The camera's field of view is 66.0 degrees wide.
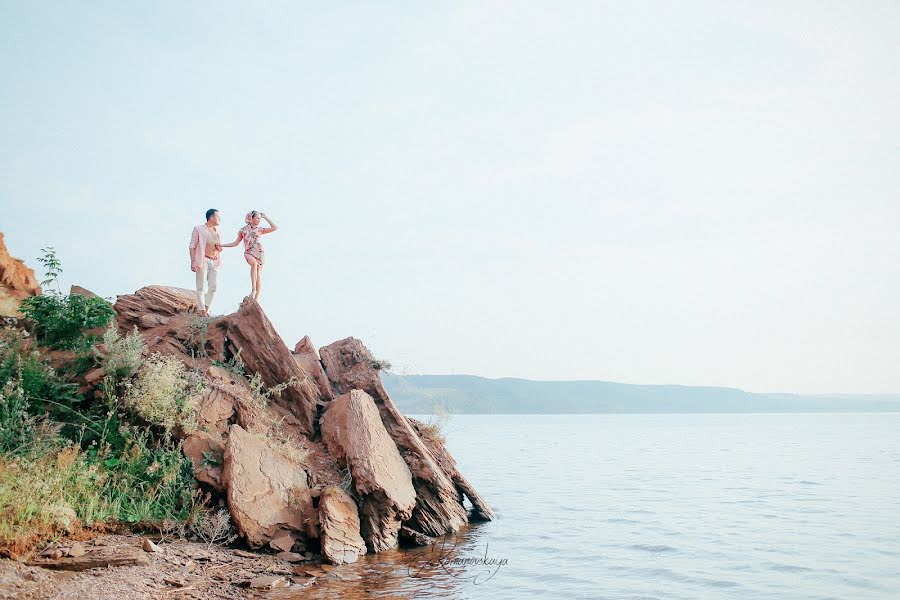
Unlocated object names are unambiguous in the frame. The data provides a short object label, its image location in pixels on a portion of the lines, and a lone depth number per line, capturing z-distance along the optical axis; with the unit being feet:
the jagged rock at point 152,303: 51.65
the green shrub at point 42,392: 39.45
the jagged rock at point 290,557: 36.65
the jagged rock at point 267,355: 48.93
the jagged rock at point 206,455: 38.45
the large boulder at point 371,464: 42.42
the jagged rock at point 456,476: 54.49
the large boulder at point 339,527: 38.29
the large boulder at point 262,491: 37.29
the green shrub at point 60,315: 46.29
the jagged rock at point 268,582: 31.78
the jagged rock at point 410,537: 45.73
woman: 56.03
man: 52.95
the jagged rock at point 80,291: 50.49
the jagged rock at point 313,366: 52.06
